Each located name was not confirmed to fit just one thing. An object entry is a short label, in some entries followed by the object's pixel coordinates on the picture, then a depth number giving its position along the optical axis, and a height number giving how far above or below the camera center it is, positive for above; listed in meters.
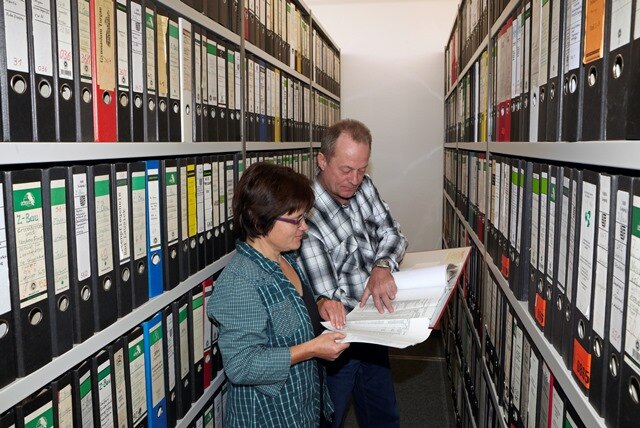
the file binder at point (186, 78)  1.47 +0.21
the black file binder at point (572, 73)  0.90 +0.13
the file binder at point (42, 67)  0.90 +0.15
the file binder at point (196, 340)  1.61 -0.53
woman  1.38 -0.40
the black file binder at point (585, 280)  0.83 -0.19
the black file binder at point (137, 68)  1.21 +0.19
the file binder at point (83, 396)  1.04 -0.45
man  1.95 -0.36
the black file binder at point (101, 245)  1.09 -0.17
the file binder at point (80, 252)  1.02 -0.17
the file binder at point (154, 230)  1.33 -0.17
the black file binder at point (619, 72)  0.70 +0.10
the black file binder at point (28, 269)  0.87 -0.18
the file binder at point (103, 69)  1.07 +0.17
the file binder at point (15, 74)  0.84 +0.13
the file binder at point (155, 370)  1.34 -0.52
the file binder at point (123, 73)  1.15 +0.17
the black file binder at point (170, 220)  1.40 -0.16
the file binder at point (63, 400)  0.98 -0.43
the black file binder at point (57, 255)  0.95 -0.17
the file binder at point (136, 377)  1.24 -0.49
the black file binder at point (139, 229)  1.25 -0.16
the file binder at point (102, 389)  1.10 -0.46
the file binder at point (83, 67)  1.00 +0.16
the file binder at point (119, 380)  1.18 -0.47
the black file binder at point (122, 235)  1.17 -0.16
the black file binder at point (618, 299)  0.71 -0.19
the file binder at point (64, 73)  0.96 +0.14
